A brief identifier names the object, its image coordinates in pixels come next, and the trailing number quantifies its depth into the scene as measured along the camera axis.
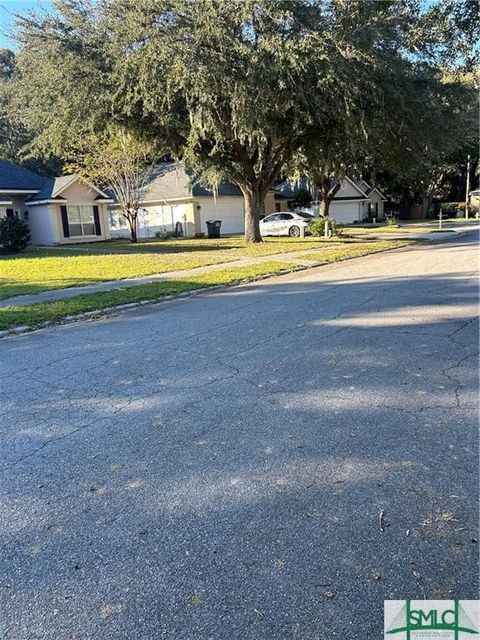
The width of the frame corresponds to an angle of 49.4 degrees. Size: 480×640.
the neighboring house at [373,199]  51.16
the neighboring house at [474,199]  55.17
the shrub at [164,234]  33.66
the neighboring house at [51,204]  28.72
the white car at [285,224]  31.75
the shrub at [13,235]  23.64
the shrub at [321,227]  28.15
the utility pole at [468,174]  48.88
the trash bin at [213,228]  31.38
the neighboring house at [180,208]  34.62
